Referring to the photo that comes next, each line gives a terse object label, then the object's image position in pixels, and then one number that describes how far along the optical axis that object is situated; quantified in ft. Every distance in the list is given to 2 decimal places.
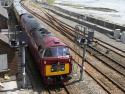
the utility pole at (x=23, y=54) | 54.78
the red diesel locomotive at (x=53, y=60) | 54.95
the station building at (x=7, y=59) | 59.41
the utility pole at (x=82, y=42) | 60.54
